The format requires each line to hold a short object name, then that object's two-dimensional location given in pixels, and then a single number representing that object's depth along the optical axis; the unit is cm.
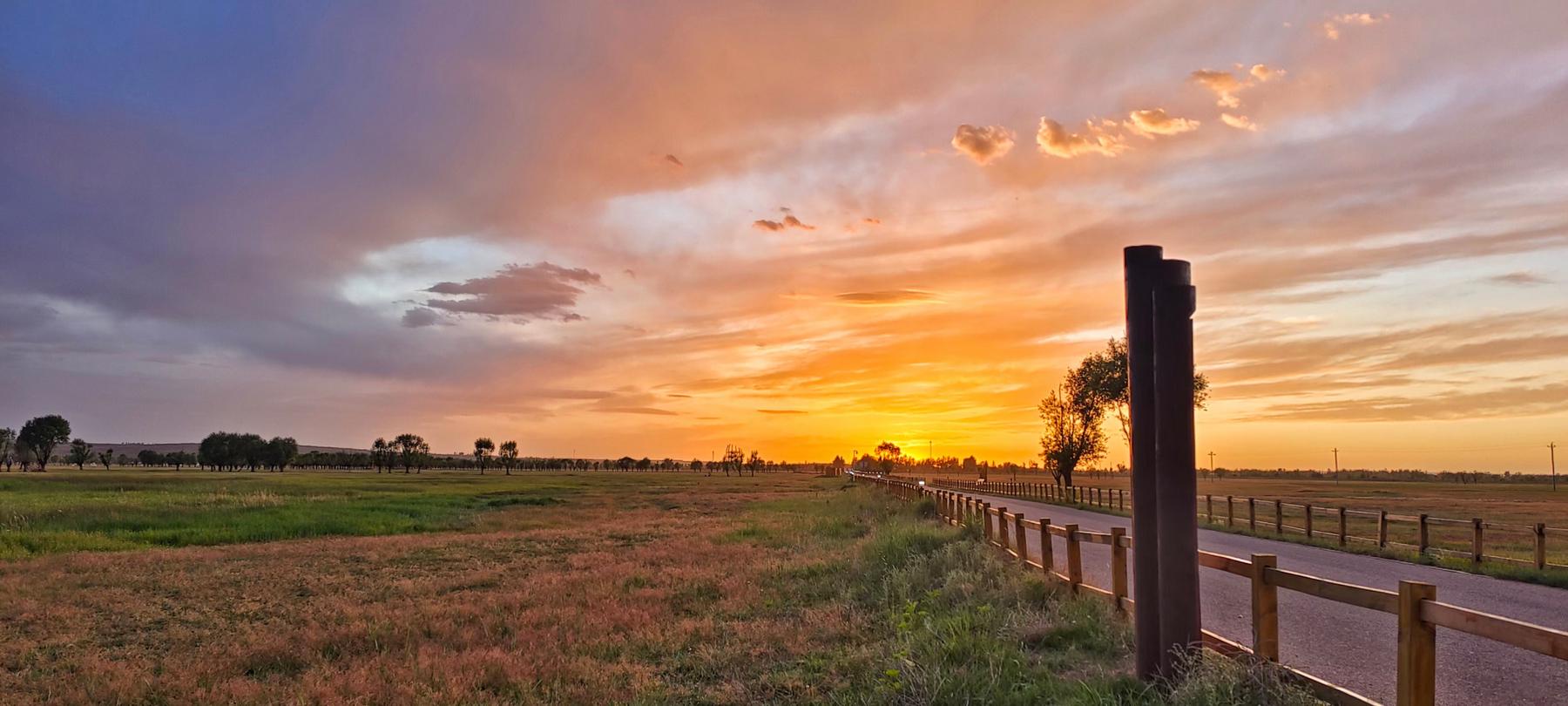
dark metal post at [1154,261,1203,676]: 673
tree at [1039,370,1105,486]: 6341
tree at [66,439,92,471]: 18238
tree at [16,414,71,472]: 16888
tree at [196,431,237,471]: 17700
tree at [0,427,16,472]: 16575
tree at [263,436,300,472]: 18150
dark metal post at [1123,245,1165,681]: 709
